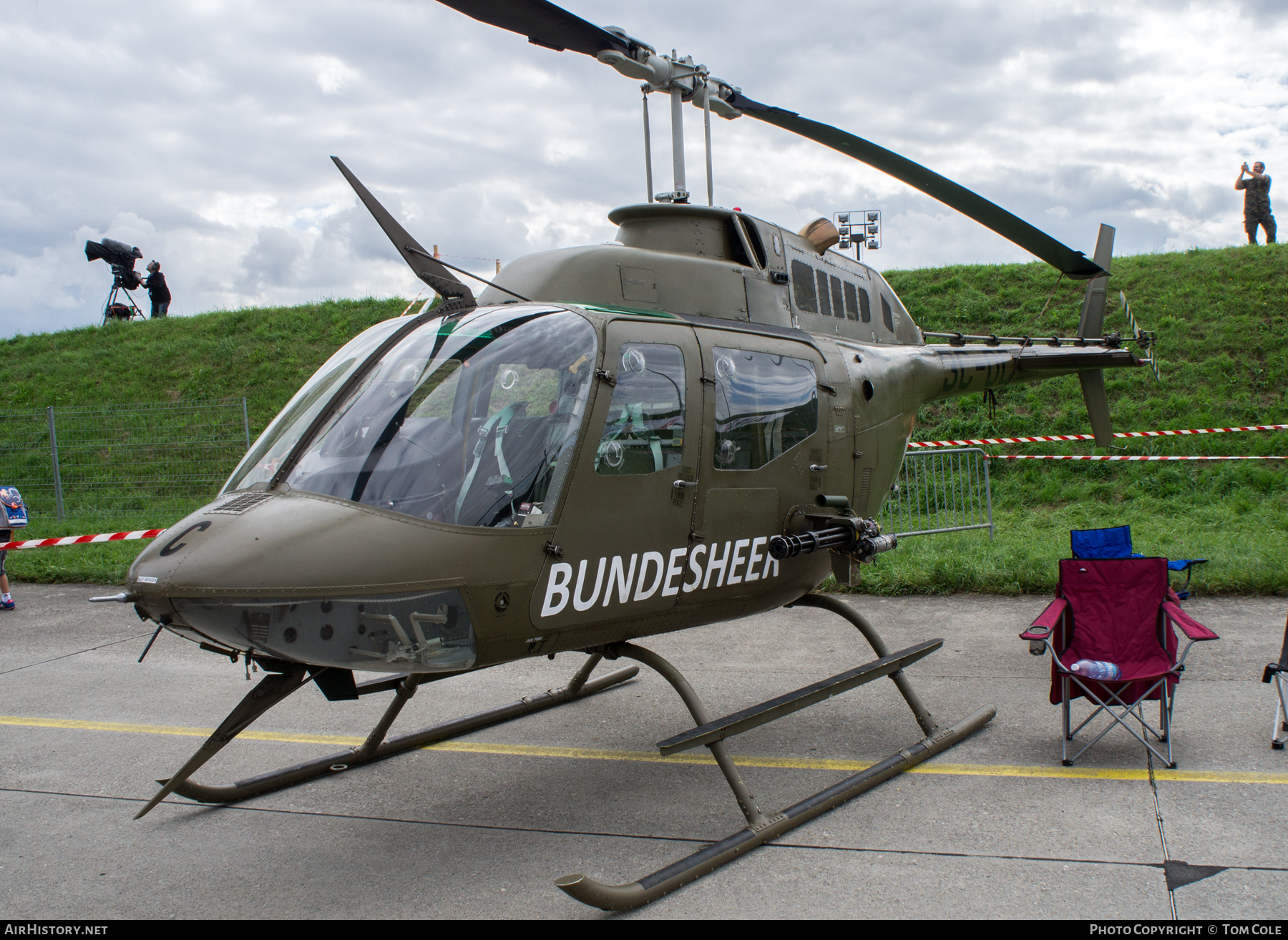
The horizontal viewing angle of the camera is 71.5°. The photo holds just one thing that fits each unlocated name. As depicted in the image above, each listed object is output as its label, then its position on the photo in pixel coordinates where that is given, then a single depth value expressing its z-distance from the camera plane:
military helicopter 3.00
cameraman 21.58
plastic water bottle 4.47
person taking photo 16.38
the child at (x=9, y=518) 8.70
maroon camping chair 4.41
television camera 20.52
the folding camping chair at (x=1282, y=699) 4.43
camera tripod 21.53
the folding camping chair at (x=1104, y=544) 5.87
